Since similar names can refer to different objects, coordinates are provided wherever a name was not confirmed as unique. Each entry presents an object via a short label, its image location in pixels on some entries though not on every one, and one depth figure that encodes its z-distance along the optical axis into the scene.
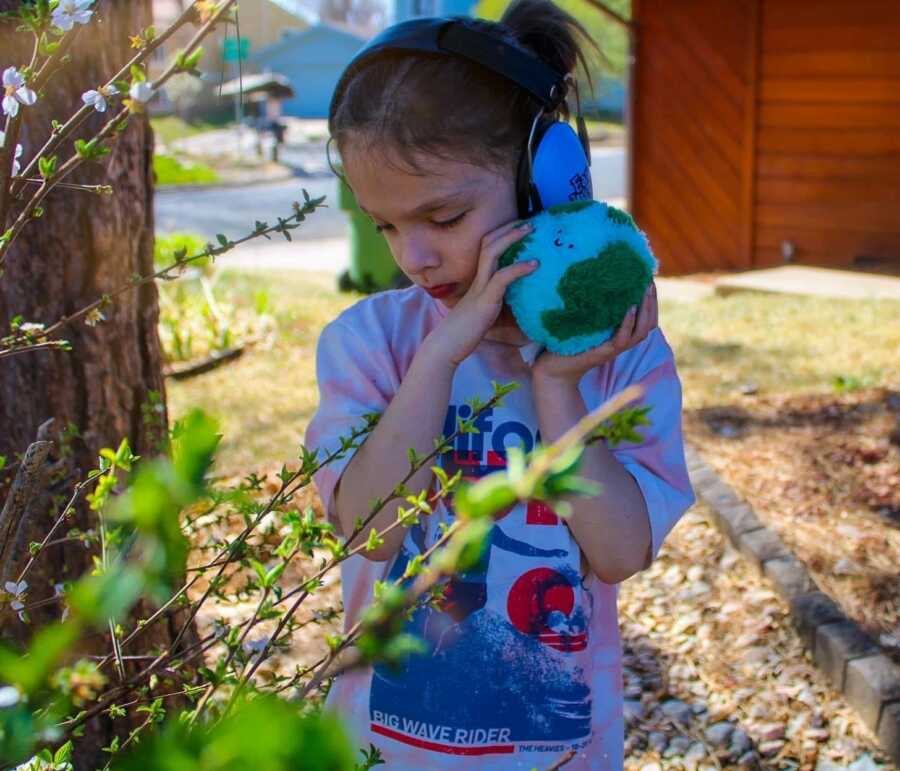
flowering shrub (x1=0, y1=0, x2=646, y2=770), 0.45
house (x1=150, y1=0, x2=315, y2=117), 49.13
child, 1.58
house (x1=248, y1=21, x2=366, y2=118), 65.31
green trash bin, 10.64
